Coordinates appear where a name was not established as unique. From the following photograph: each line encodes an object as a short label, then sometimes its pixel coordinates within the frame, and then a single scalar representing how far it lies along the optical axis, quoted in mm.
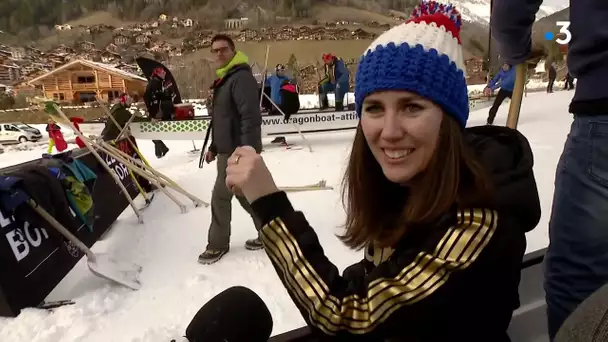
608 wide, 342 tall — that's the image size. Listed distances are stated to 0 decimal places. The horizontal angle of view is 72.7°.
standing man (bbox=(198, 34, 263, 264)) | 3166
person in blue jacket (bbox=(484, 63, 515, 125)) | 7758
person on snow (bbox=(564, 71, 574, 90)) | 15059
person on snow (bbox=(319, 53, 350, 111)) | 9656
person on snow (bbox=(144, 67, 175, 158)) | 8000
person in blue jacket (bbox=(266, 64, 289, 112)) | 9504
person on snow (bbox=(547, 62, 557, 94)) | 15345
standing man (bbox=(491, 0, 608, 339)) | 917
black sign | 2312
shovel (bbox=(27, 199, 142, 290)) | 2746
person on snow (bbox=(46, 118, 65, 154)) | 6707
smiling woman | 768
